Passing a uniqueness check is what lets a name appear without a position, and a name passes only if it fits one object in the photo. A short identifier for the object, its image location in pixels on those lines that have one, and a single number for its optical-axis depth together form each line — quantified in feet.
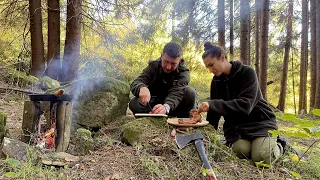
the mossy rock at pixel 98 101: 11.28
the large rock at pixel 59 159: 6.63
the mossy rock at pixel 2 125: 7.45
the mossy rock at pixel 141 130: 8.15
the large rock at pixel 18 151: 6.82
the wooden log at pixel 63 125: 8.51
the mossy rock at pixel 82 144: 7.85
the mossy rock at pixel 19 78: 18.87
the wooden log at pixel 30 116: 8.60
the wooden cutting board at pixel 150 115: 8.92
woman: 8.30
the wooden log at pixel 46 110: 9.00
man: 10.14
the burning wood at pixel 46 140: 8.26
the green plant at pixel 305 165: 7.86
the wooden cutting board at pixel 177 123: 8.20
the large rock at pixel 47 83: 14.02
